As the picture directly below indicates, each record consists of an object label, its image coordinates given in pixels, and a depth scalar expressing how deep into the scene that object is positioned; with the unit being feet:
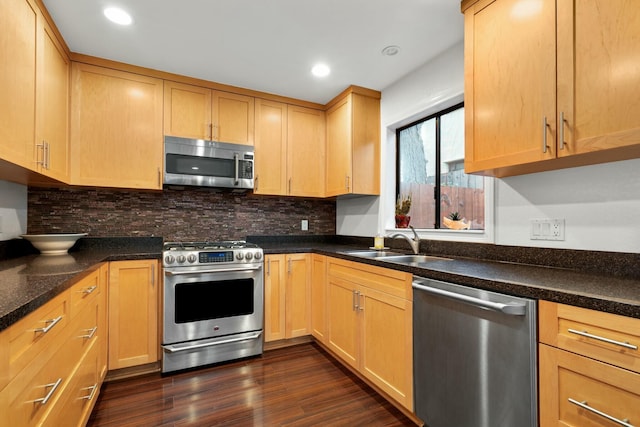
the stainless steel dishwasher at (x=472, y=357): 3.78
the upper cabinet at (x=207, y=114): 8.82
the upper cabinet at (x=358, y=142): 9.53
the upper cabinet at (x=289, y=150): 9.98
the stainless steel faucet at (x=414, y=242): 7.77
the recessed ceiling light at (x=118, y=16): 6.14
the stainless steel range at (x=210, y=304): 7.61
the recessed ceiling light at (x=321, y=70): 8.25
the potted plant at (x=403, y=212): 8.57
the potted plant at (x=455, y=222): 7.53
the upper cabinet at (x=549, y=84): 3.75
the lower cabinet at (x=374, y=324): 5.73
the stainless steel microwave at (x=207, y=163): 8.66
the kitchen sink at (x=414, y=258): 7.35
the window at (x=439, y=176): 7.59
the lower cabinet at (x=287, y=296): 8.89
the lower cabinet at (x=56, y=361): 2.92
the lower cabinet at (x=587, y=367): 2.96
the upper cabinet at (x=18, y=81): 4.70
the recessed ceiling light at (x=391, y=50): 7.31
